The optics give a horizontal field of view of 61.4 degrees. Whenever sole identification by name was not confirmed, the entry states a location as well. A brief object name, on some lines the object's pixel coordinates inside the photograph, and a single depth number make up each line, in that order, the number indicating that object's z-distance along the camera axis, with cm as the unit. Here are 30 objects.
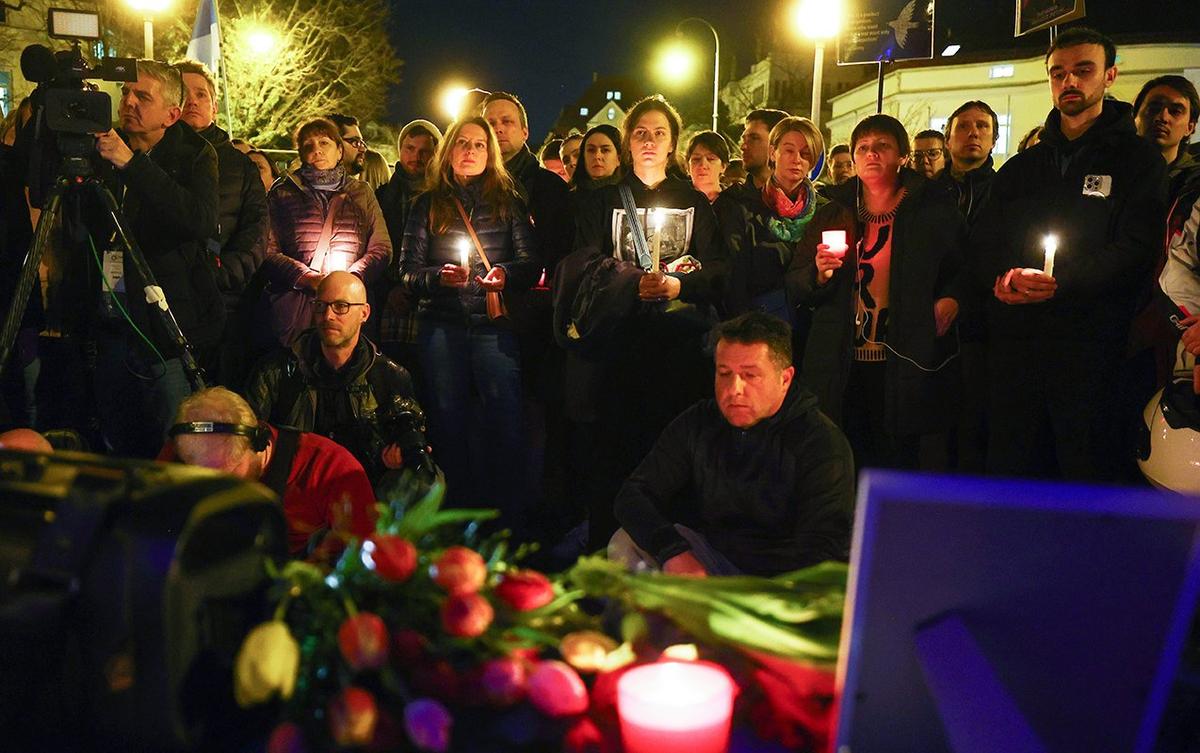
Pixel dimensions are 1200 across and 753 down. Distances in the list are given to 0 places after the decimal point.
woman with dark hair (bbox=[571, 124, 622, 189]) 554
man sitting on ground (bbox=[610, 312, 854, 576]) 288
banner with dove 914
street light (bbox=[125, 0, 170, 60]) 1162
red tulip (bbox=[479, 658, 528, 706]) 122
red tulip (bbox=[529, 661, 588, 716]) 127
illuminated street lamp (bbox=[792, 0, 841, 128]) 1198
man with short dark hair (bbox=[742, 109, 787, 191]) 599
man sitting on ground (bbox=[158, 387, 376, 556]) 258
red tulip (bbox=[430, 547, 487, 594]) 122
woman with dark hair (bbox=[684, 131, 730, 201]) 605
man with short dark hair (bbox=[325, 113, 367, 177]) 649
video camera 358
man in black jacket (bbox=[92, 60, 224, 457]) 393
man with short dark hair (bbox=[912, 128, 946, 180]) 766
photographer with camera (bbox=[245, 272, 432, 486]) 385
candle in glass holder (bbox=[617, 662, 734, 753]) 125
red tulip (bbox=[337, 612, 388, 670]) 115
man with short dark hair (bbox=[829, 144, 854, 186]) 761
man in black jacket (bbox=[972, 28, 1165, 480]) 387
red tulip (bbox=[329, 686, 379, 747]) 113
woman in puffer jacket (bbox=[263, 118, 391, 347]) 519
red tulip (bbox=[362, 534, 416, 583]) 121
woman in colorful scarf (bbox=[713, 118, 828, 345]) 485
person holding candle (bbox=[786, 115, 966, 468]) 430
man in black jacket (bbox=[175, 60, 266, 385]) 522
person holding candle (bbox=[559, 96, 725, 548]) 456
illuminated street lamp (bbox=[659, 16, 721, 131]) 1975
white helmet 333
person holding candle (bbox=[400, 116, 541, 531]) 480
